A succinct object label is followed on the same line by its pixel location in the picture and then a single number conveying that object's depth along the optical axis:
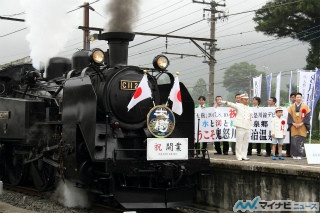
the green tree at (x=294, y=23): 27.64
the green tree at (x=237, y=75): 107.18
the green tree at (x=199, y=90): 112.88
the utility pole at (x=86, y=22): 17.53
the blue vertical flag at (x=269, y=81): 14.50
